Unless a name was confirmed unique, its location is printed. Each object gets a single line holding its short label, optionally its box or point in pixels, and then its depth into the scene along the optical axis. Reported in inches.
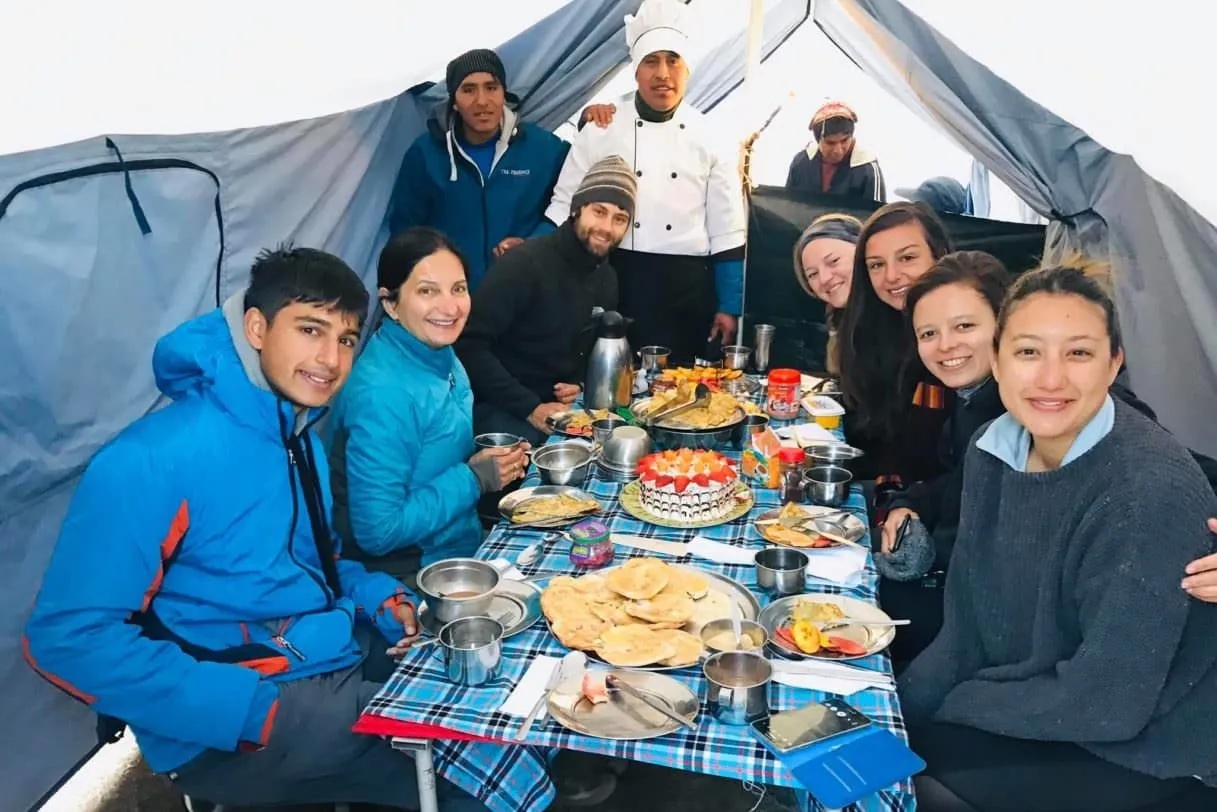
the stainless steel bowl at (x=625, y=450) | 112.5
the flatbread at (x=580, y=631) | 72.6
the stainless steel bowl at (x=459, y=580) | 78.8
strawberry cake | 97.3
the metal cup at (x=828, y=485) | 102.0
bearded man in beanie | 144.0
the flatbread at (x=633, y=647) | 69.7
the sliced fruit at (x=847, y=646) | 72.5
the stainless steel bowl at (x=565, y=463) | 106.8
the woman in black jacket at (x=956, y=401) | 99.0
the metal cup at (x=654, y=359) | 158.4
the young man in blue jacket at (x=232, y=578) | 70.6
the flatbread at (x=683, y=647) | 70.3
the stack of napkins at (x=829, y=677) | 68.0
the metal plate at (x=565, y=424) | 125.8
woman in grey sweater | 67.2
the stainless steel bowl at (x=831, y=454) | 113.1
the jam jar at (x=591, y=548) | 87.1
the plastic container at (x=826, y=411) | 133.0
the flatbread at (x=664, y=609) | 75.6
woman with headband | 142.9
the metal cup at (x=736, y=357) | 162.6
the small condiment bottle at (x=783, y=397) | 136.1
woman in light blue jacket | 100.0
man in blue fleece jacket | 173.5
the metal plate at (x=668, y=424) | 121.7
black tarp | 195.8
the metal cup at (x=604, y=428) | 122.0
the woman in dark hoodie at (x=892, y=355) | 120.2
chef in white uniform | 174.1
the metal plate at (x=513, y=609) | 75.9
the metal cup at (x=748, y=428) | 124.0
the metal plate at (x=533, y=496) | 99.3
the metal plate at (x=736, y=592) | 79.2
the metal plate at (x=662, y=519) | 96.5
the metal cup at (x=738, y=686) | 63.3
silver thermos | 133.6
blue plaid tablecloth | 60.3
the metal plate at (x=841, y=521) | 94.1
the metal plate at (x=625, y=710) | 62.2
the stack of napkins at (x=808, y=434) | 122.3
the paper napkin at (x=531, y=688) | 64.3
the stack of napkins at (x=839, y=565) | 85.3
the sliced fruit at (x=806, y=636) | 72.0
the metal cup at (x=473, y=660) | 66.9
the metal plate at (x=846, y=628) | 72.4
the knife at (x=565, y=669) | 67.2
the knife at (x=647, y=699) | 62.9
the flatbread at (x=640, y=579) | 78.7
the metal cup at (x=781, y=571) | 81.8
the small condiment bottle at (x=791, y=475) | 104.0
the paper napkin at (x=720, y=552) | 89.0
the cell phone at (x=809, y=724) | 60.5
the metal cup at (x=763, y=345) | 164.4
